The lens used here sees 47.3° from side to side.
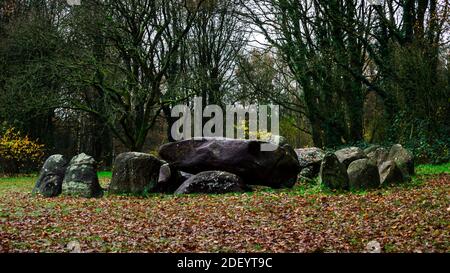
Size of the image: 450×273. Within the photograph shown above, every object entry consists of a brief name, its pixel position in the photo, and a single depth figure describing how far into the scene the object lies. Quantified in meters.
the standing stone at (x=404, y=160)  16.39
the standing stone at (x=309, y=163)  19.14
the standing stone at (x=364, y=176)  14.62
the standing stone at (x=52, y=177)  16.67
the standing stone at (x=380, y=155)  17.59
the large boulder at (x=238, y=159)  17.00
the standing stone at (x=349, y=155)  16.66
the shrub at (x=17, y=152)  28.88
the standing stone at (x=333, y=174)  14.80
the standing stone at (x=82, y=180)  16.31
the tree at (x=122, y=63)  25.97
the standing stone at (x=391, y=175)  14.90
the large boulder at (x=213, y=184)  15.99
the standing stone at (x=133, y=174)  16.05
